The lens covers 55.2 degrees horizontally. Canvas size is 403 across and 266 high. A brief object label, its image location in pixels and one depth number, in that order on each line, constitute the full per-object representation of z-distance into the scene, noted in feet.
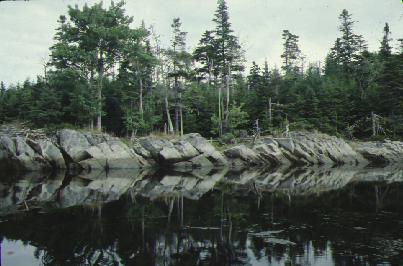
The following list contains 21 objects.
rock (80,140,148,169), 106.63
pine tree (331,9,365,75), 213.66
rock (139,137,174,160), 121.08
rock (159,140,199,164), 118.93
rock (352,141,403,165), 142.20
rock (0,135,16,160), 100.15
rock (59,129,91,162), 104.99
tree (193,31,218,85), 165.99
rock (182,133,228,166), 126.21
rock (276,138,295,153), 135.54
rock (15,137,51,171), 100.79
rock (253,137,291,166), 131.34
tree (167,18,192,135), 146.92
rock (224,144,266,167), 129.80
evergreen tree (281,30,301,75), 245.12
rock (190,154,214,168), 124.06
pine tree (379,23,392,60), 203.23
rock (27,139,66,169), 104.12
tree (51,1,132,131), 128.74
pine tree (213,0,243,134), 165.58
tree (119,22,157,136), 138.21
